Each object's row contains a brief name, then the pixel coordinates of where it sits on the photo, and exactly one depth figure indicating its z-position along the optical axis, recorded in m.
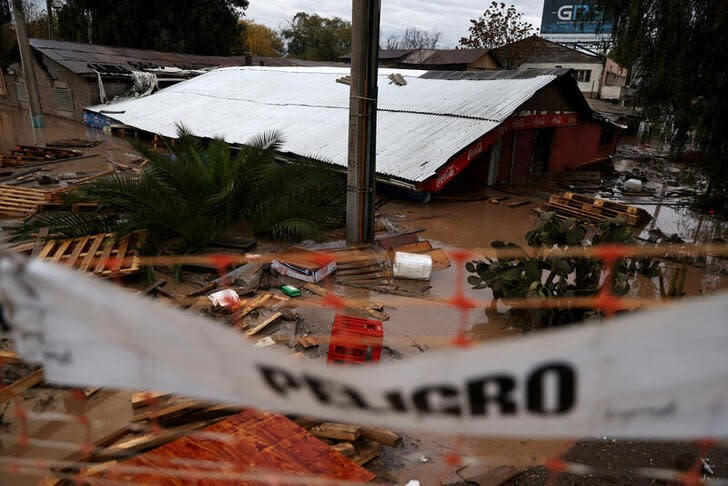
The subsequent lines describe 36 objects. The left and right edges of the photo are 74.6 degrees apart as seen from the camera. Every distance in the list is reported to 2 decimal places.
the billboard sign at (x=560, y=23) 53.50
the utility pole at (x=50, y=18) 32.34
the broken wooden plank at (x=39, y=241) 8.05
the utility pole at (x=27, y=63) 16.05
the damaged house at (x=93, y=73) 26.85
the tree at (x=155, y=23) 35.62
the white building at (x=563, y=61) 36.28
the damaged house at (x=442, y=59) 32.78
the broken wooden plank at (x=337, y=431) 4.55
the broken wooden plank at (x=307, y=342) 6.38
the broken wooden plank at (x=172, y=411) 4.52
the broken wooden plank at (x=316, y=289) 7.99
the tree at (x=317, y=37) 59.41
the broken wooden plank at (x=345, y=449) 4.38
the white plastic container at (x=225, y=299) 7.16
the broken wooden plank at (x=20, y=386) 4.16
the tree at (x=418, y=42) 77.19
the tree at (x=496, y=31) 41.16
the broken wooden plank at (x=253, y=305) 7.07
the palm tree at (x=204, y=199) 8.31
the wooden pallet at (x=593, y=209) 12.50
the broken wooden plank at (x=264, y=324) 6.57
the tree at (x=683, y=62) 9.27
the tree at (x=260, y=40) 60.53
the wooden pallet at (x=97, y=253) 7.64
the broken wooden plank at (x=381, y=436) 4.68
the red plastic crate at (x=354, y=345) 5.20
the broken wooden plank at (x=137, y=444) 4.02
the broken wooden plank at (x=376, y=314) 7.44
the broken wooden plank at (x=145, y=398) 4.93
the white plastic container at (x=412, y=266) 8.60
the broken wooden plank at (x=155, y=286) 7.42
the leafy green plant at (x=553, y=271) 6.39
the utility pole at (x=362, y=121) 8.62
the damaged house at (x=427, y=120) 13.53
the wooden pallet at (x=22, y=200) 10.99
